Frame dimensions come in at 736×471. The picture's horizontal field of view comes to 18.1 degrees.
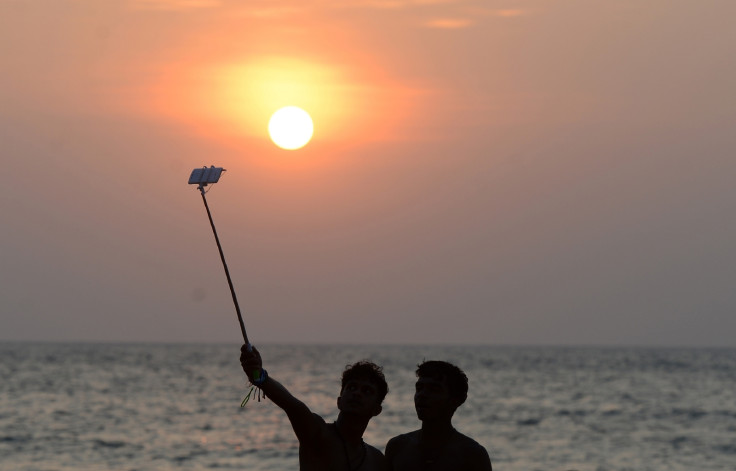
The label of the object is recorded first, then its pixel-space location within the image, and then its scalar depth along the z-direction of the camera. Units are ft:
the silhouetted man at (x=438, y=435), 43.85
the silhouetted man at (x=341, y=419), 38.69
